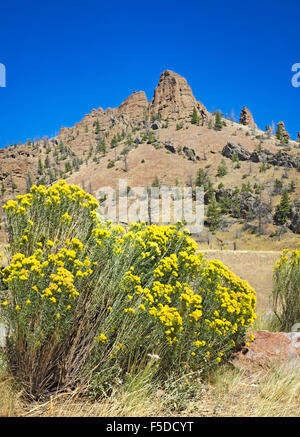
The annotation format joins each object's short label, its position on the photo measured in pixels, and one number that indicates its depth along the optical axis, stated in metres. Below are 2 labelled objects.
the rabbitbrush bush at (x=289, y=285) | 5.41
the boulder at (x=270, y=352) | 4.05
